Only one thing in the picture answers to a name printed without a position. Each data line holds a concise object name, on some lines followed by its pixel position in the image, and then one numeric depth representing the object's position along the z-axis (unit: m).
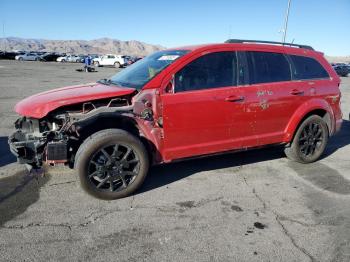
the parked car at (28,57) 57.03
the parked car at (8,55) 56.76
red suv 4.17
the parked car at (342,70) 41.03
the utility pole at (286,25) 31.47
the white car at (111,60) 47.81
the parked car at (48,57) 58.66
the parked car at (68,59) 58.88
